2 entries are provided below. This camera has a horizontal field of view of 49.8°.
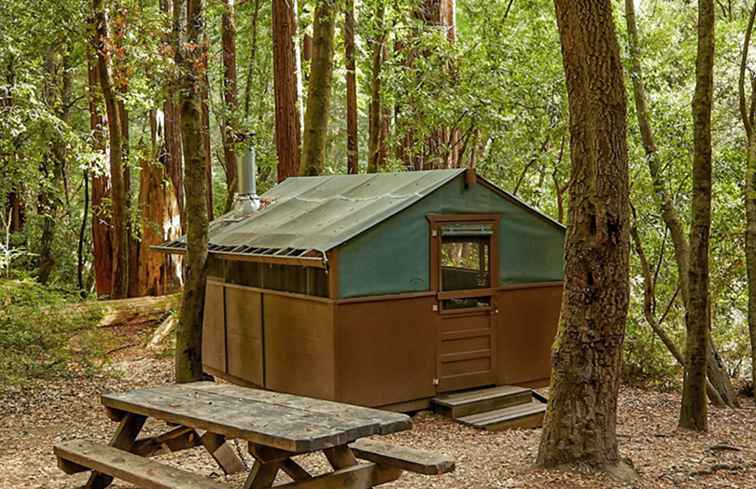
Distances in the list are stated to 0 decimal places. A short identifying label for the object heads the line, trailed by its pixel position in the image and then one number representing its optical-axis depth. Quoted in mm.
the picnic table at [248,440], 4246
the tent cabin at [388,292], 8273
